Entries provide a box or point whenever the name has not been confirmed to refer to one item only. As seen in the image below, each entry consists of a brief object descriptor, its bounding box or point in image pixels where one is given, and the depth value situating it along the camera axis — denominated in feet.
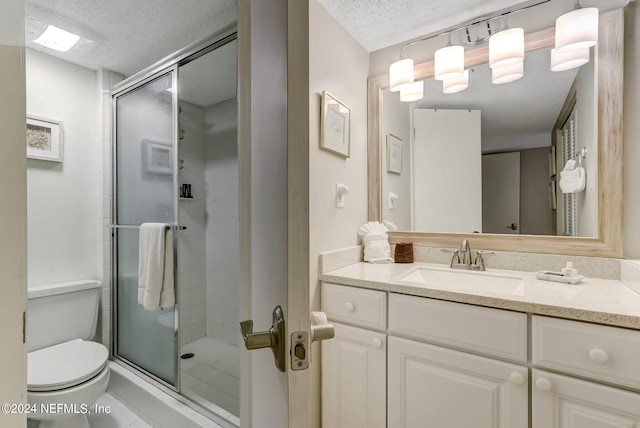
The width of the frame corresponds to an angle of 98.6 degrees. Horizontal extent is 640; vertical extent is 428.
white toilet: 3.98
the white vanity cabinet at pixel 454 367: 3.04
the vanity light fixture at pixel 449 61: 4.88
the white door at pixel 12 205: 1.97
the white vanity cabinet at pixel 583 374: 2.54
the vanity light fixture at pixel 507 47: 4.37
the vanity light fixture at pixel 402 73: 5.32
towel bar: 5.90
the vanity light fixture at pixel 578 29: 3.81
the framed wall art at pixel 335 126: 4.54
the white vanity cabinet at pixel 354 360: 3.88
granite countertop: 2.67
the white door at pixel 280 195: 1.37
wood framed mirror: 3.80
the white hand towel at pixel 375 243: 5.32
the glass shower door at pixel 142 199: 5.73
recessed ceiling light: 4.68
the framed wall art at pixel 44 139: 4.66
